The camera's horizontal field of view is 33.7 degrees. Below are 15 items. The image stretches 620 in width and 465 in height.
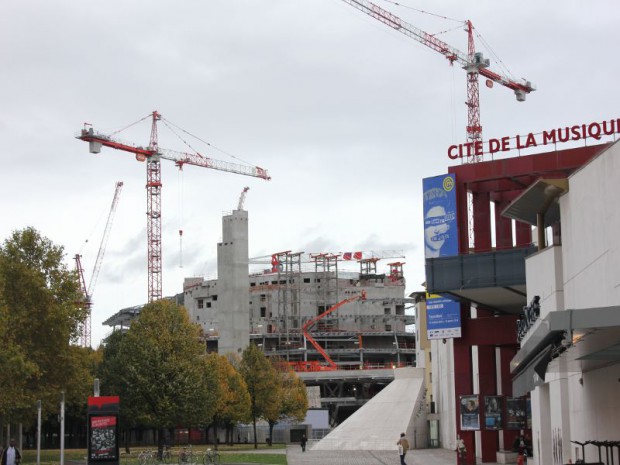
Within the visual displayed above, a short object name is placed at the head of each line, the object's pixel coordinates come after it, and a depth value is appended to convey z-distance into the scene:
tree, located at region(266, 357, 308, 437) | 112.09
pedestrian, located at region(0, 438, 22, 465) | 37.53
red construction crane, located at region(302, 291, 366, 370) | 191.88
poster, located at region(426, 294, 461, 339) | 63.66
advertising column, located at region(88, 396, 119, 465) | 44.69
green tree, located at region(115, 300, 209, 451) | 74.12
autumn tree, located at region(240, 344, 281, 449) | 106.44
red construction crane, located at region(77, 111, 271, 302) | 176.50
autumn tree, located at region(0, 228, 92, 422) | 65.19
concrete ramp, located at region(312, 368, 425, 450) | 85.75
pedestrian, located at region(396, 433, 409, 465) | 55.91
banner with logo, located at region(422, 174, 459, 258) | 61.62
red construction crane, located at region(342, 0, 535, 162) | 154.38
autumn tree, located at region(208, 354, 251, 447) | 103.75
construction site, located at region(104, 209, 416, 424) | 179.88
